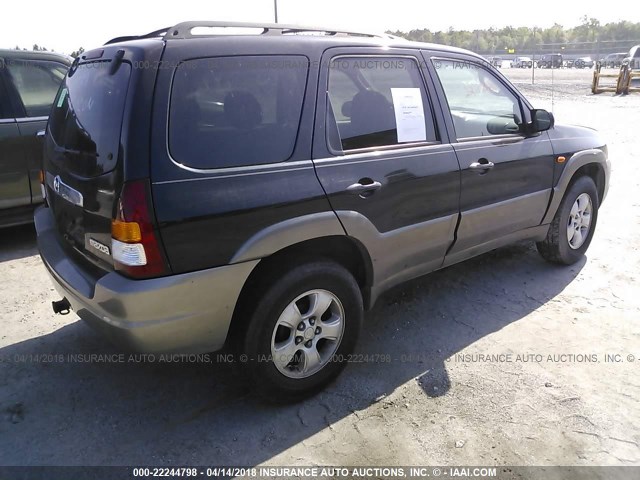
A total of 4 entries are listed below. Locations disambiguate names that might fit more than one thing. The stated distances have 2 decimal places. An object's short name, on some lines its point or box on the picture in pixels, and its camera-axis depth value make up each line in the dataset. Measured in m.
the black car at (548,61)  51.04
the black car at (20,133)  4.82
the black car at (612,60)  47.41
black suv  2.26
